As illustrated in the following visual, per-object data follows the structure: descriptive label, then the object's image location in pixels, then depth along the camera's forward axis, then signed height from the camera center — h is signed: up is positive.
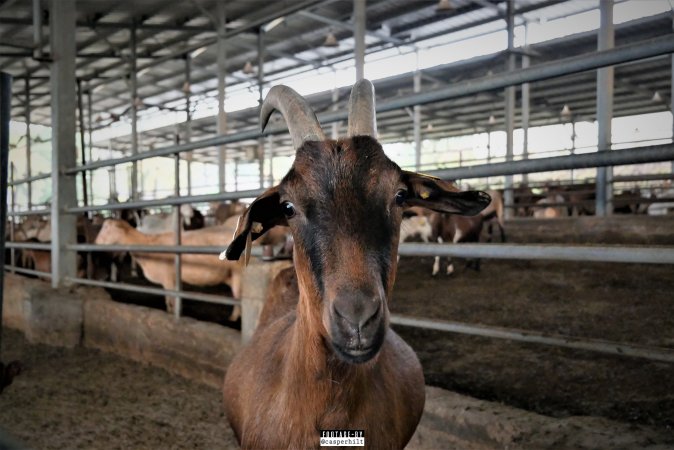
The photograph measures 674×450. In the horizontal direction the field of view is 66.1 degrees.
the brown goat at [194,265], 6.22 -0.66
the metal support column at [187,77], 17.66 +4.63
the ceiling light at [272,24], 15.79 +5.81
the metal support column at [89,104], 20.00 +4.14
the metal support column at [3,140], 1.13 +0.16
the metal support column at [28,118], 14.28 +3.25
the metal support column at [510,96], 14.63 +3.43
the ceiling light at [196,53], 18.98 +5.84
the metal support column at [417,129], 16.84 +2.70
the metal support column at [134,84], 16.22 +4.28
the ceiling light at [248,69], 16.81 +4.66
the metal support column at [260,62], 16.34 +4.78
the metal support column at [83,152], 7.93 +1.01
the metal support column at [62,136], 5.52 +0.81
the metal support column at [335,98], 19.31 +4.26
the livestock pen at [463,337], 2.28 -1.04
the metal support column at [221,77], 15.10 +4.00
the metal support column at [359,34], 12.77 +4.38
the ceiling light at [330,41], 14.79 +4.88
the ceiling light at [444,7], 11.69 +4.64
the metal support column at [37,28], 5.56 +1.97
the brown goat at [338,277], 1.51 -0.20
